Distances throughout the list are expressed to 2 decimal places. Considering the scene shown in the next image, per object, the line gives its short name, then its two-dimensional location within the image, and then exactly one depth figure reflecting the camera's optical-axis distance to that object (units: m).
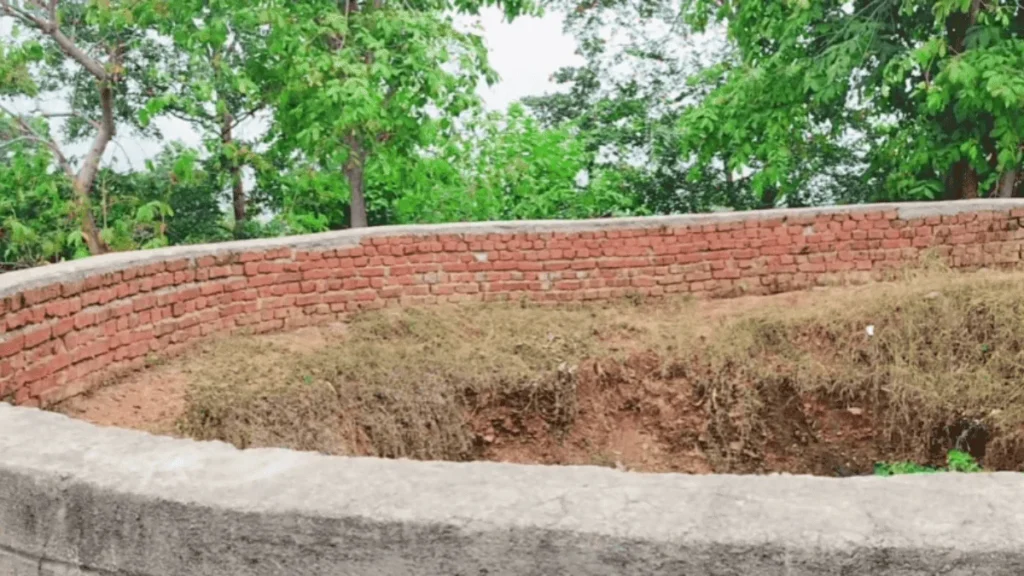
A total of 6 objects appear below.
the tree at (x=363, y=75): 9.72
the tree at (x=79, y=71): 10.38
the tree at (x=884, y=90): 9.09
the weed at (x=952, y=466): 5.58
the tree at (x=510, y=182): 12.12
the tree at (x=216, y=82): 10.10
